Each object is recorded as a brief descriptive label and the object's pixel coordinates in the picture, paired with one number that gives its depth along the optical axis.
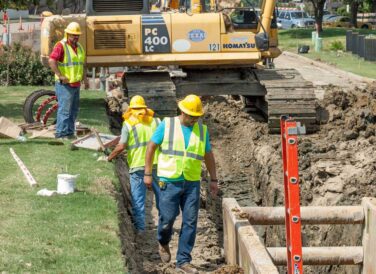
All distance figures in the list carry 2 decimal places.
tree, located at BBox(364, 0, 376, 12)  69.76
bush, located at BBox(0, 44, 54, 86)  31.84
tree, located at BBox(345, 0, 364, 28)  72.75
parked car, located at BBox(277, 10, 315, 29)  83.00
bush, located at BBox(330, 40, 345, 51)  51.31
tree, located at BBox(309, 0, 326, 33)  65.19
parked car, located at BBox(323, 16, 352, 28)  81.88
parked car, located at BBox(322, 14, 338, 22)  90.64
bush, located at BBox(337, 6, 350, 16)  100.60
